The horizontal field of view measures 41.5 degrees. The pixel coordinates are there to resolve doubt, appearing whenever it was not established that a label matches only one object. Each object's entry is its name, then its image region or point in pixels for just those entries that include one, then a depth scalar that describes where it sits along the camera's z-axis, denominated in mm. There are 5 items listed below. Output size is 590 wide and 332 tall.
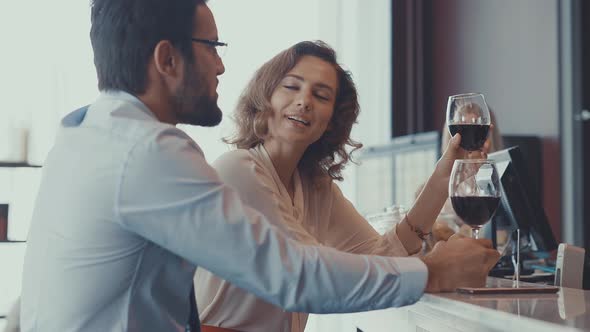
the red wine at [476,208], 1540
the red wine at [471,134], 1832
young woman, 1837
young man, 1183
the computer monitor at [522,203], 2080
